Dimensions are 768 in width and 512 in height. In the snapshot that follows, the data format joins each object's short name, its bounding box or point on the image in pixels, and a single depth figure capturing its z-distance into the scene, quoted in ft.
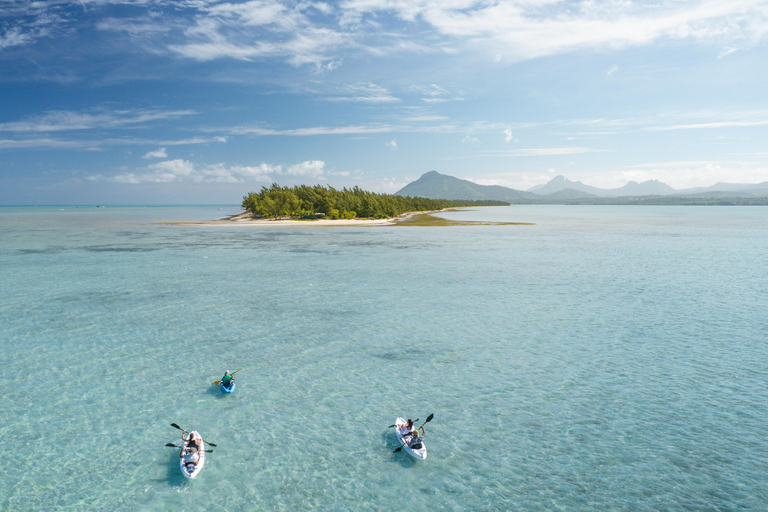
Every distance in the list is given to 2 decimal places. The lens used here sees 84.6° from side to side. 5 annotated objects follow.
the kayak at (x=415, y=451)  54.85
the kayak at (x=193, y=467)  50.98
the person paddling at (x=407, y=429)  56.80
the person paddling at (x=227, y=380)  71.56
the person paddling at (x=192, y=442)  53.57
